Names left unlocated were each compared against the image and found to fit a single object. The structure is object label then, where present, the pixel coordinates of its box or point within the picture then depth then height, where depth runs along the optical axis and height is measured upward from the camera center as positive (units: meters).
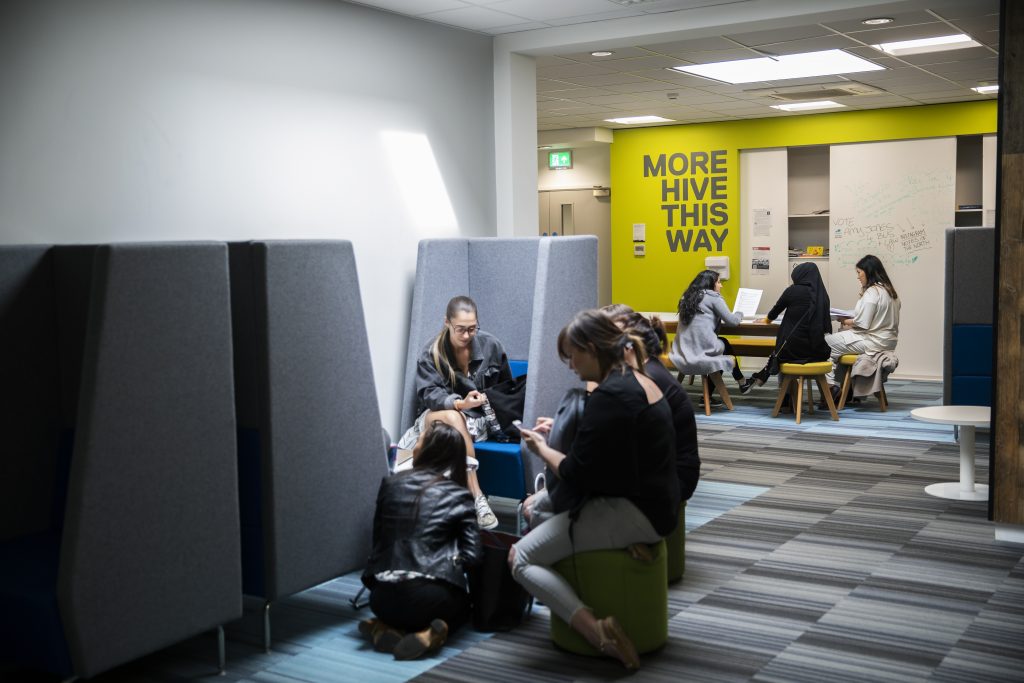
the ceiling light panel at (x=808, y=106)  11.20 +1.64
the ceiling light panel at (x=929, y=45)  7.64 +1.58
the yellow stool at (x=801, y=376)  8.67 -1.02
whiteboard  11.32 +0.36
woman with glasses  5.45 -0.59
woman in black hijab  8.79 -0.57
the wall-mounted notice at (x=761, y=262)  12.39 -0.06
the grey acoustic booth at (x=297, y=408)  3.93 -0.56
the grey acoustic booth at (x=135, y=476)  3.31 -0.71
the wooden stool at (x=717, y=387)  9.23 -1.18
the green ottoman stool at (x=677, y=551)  4.64 -1.33
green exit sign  13.98 +1.37
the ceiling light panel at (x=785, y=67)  8.50 +1.61
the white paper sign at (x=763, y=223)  12.36 +0.41
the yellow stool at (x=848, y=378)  9.11 -1.10
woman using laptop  9.13 -0.67
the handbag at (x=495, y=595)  4.08 -1.33
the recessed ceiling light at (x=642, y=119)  12.18 +1.67
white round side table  5.88 -1.06
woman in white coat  9.22 -0.57
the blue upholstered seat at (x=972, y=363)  7.41 -0.80
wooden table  9.94 -0.77
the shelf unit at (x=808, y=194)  12.47 +0.75
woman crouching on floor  3.84 -1.12
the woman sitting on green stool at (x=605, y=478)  3.55 -0.76
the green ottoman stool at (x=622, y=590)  3.69 -1.20
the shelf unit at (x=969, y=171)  11.55 +0.92
